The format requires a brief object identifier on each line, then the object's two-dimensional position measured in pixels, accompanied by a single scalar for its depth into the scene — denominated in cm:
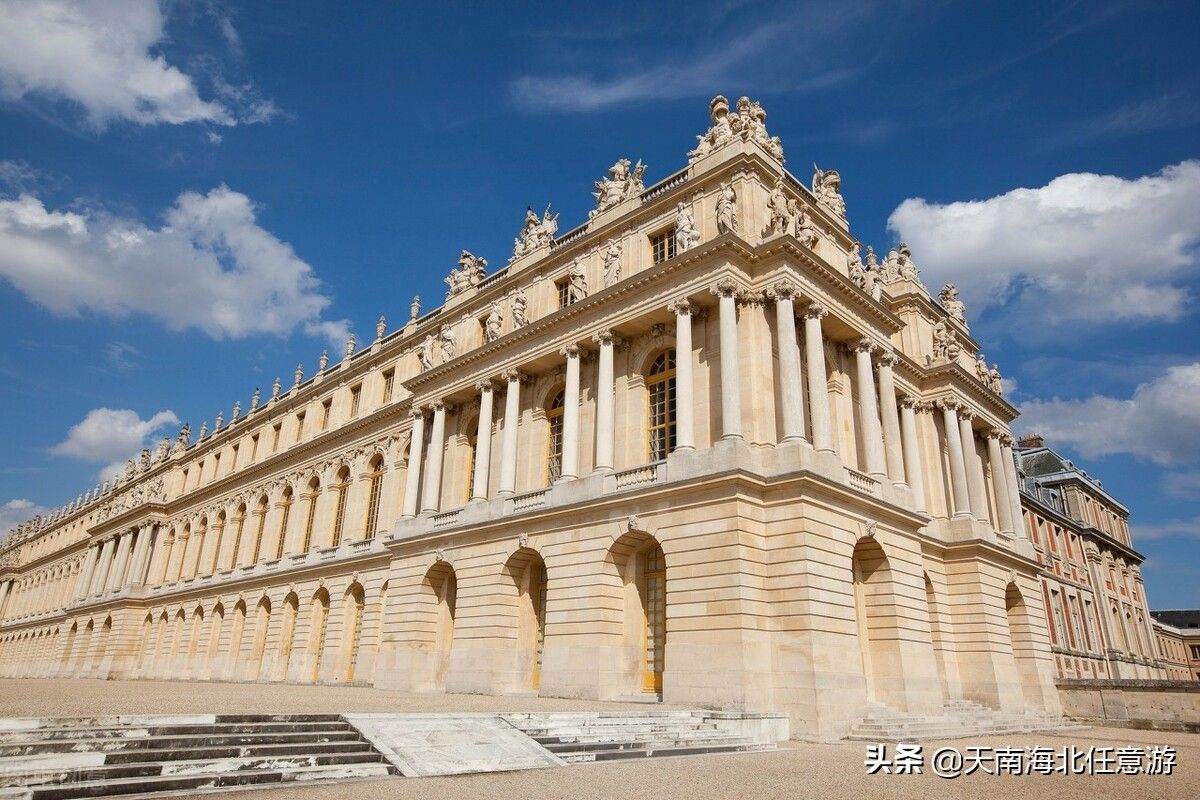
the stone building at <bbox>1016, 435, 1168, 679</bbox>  4556
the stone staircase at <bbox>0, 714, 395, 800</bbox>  786
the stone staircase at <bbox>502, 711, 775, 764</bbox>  1212
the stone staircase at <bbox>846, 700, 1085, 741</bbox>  1708
